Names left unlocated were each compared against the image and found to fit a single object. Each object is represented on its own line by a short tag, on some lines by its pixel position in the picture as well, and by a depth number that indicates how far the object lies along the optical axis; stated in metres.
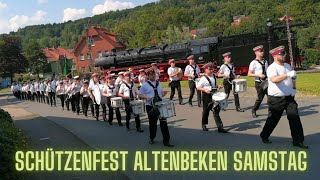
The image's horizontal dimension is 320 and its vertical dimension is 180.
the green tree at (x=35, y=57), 82.77
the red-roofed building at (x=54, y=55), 79.80
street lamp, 19.75
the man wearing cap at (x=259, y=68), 9.49
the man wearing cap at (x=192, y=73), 13.18
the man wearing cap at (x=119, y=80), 11.29
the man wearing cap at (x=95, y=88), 12.00
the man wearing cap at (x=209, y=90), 8.47
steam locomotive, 22.94
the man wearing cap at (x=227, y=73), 11.07
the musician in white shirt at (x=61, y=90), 17.53
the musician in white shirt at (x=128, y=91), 10.09
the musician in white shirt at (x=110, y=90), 11.18
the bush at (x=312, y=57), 32.34
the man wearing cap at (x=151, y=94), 7.93
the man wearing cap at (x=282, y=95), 6.64
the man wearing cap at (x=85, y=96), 13.58
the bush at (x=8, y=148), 5.04
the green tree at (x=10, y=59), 63.76
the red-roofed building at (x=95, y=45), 67.06
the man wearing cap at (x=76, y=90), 15.06
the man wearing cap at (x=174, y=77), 13.75
